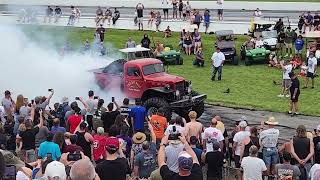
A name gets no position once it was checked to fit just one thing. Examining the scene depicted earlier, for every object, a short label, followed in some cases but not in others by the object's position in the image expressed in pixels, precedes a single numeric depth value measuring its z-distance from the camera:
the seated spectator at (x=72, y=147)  11.30
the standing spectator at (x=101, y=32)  37.08
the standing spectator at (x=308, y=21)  36.08
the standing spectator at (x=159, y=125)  14.75
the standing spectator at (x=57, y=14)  46.06
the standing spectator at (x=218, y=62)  27.73
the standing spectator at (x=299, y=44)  31.08
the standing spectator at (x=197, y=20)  38.91
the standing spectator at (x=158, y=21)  40.28
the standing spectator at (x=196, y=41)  34.00
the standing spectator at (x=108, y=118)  15.59
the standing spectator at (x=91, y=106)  17.31
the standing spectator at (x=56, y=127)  13.52
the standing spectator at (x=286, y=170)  10.65
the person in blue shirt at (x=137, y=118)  16.41
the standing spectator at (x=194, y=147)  11.33
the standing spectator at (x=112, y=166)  9.39
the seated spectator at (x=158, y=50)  31.32
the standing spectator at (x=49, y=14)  45.96
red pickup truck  20.44
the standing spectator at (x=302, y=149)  12.55
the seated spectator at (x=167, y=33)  38.53
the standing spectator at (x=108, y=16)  44.41
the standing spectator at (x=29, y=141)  13.52
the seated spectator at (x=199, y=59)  31.45
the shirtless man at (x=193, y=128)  13.57
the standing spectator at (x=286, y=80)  23.36
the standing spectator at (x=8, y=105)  16.91
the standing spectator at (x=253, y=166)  11.47
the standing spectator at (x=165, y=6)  43.94
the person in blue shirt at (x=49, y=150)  11.36
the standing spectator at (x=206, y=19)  38.84
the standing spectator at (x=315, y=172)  11.10
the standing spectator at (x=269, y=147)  13.09
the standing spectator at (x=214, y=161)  12.09
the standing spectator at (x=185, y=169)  7.72
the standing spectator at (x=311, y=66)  25.02
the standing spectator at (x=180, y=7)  43.40
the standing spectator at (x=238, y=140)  13.57
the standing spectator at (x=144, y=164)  11.62
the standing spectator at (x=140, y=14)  40.91
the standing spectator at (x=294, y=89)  20.92
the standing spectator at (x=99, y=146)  12.42
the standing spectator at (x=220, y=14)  43.95
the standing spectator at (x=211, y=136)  13.42
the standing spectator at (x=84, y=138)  12.91
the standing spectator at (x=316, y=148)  12.84
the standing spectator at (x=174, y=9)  43.78
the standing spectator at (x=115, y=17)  43.78
